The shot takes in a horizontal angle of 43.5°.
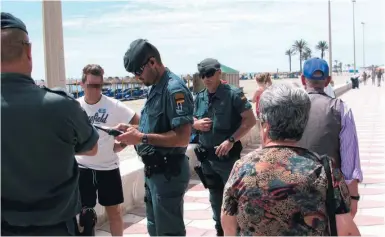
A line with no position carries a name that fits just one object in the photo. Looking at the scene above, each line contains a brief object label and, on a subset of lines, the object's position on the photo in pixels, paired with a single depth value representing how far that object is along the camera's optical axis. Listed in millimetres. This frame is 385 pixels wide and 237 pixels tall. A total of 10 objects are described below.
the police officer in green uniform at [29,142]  2115
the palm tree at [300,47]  111681
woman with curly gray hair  2100
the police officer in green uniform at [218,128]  4539
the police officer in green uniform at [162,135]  3291
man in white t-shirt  4219
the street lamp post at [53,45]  3621
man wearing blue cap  3221
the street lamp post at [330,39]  33912
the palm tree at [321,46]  102638
